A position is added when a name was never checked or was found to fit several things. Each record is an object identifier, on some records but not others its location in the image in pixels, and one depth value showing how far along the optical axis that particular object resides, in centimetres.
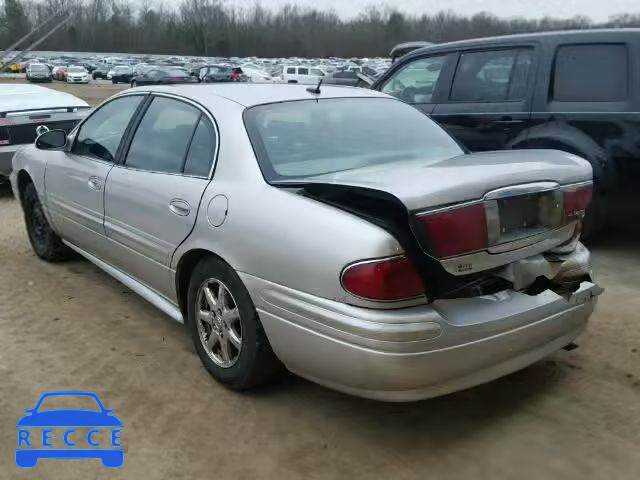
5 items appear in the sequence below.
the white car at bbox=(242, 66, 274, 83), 4428
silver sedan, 253
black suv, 519
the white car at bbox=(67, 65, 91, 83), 4953
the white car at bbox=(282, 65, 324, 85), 4226
